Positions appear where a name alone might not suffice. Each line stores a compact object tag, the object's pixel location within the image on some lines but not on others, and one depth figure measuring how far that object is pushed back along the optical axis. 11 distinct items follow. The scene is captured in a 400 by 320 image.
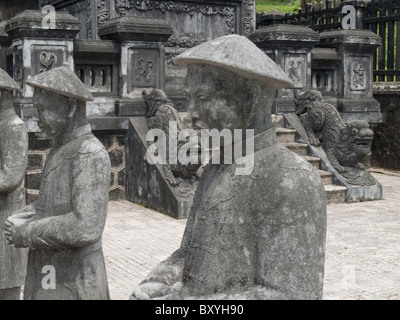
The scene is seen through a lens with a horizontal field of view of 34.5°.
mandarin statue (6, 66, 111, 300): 3.35
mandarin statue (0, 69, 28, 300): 4.70
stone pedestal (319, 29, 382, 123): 12.09
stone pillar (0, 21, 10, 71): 10.58
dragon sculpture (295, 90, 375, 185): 10.25
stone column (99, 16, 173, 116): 10.12
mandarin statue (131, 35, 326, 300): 2.46
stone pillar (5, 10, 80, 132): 9.27
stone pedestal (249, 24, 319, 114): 11.47
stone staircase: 10.13
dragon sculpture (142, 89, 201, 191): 9.11
